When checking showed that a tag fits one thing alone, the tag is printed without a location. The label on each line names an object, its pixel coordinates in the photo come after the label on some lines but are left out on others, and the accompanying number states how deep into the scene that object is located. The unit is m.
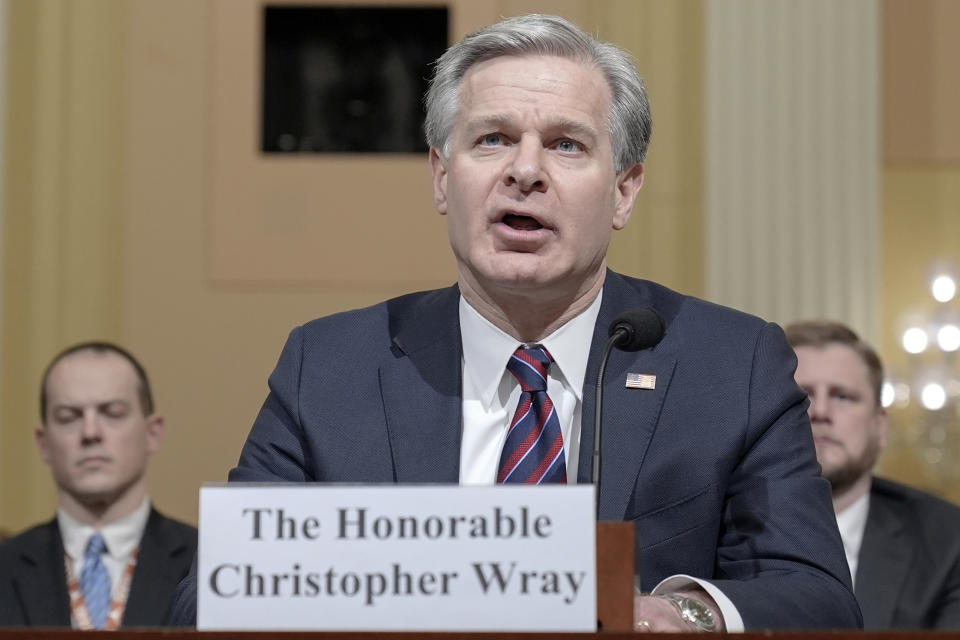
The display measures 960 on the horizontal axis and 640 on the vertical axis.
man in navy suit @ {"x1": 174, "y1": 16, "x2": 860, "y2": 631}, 2.21
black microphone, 2.09
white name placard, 1.49
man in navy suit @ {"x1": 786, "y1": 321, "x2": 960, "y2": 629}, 3.93
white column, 6.46
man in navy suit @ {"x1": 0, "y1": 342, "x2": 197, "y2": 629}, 3.92
